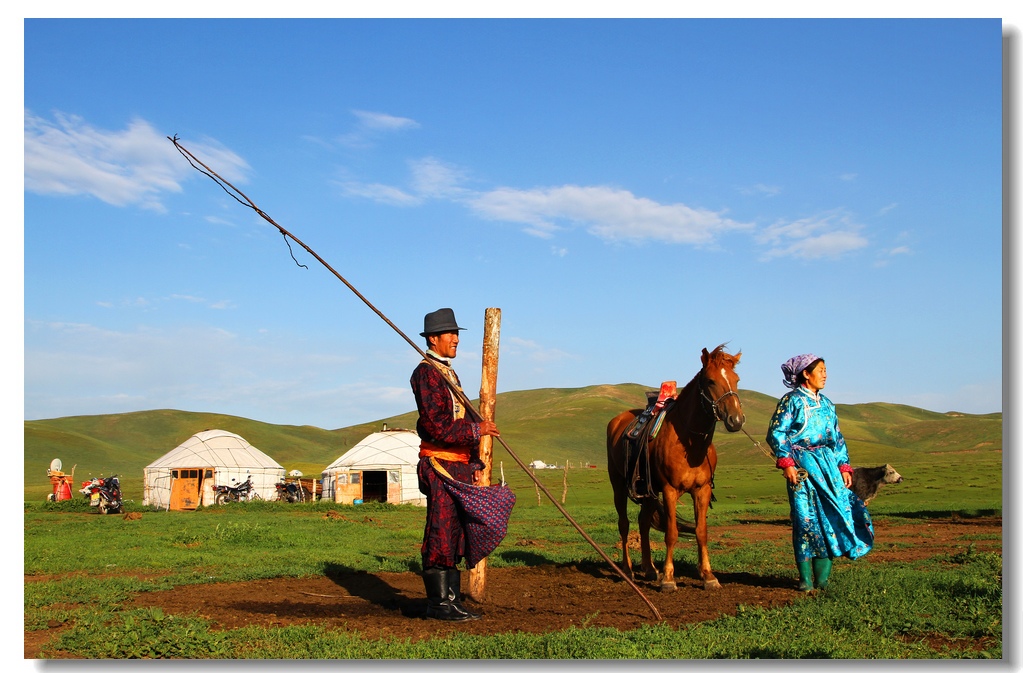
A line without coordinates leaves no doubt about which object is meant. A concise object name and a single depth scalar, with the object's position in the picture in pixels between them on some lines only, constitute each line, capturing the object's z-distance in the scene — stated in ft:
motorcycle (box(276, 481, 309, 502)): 115.34
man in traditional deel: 20.97
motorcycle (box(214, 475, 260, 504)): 110.01
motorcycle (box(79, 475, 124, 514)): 88.28
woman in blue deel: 23.58
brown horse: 24.99
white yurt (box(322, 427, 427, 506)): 109.81
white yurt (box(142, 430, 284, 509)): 109.60
